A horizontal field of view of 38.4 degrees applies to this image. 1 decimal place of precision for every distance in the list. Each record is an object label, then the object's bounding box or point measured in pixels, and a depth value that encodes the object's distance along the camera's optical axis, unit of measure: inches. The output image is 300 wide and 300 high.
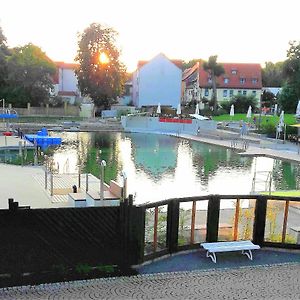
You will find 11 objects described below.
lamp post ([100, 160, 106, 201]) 352.0
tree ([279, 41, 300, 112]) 1894.7
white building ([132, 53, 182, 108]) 2347.4
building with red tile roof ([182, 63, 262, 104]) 2536.9
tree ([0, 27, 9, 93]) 2000.5
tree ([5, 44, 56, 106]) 1964.8
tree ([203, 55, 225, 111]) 2289.6
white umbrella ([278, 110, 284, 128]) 1244.7
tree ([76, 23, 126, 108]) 2090.3
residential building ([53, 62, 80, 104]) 2598.7
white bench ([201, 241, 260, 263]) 278.4
